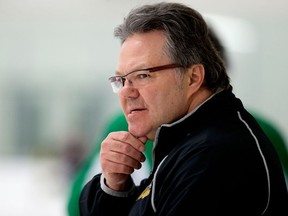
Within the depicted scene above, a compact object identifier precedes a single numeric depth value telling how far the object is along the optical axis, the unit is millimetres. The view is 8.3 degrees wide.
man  3143
